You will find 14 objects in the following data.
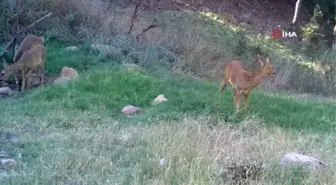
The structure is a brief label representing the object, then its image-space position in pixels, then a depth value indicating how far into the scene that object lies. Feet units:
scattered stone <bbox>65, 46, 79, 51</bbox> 45.37
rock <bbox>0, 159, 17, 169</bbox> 21.88
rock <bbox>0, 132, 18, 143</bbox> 25.67
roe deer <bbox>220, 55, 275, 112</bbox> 33.04
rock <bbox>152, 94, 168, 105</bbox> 35.83
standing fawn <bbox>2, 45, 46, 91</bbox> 37.70
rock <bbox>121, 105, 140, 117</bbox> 33.18
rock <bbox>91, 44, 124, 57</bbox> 44.65
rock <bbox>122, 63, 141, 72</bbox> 40.82
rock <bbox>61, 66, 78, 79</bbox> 39.53
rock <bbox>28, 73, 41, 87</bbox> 39.12
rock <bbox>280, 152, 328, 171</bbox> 21.83
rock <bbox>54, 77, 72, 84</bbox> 38.19
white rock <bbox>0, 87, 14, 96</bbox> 36.14
